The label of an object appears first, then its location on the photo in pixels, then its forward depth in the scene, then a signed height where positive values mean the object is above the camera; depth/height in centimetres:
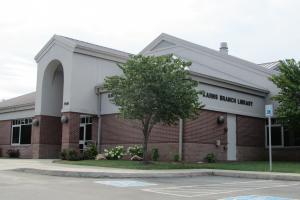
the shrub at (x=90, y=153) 2672 -51
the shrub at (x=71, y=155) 2562 -62
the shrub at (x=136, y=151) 2578 -34
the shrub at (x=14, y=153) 3444 -75
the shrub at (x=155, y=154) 2491 -51
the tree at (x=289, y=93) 2550 +313
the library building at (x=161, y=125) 2583 +225
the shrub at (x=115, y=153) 2652 -49
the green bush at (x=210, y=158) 2550 -68
